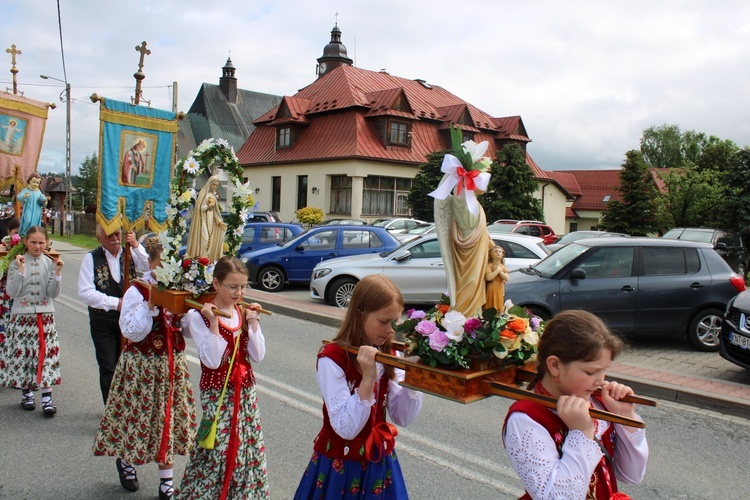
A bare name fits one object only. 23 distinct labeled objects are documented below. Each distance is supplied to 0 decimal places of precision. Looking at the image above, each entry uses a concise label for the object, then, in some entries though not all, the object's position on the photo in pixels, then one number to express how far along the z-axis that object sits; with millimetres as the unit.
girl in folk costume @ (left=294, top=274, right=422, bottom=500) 2453
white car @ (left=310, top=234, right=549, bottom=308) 11344
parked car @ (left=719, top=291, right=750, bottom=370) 6902
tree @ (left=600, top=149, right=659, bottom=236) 34688
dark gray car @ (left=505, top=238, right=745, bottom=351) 8586
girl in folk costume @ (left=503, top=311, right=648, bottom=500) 1846
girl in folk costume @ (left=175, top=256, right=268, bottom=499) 3264
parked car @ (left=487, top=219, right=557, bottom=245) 21359
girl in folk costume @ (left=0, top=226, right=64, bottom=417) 5824
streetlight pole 29319
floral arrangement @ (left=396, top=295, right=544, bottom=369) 2330
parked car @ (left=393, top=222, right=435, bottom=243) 20519
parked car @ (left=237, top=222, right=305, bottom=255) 16375
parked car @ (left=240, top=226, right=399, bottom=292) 14250
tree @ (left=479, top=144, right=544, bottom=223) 33281
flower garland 3906
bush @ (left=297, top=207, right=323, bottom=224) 34500
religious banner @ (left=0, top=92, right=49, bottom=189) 7234
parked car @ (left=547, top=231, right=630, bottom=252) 21409
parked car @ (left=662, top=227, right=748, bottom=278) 19320
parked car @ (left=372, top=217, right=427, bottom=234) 24891
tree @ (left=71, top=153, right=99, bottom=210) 62344
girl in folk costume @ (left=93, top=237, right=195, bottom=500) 4035
